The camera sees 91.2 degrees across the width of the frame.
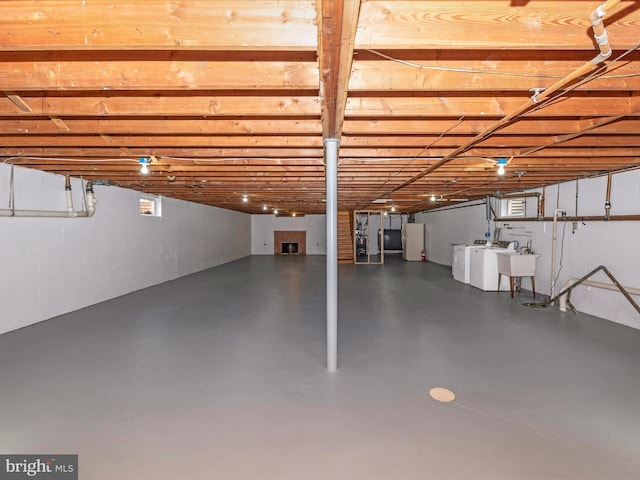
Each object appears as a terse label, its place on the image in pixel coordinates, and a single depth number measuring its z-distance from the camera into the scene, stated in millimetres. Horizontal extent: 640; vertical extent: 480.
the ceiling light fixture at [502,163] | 3515
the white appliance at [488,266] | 6004
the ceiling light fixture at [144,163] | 3396
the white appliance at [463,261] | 6812
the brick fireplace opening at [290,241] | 14531
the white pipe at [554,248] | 5039
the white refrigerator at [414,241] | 11711
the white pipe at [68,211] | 3666
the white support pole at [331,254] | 2666
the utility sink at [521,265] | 5395
